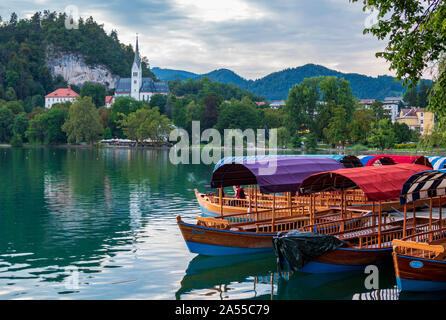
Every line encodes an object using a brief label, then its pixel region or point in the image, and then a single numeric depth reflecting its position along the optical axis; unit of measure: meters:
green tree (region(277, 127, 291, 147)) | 112.94
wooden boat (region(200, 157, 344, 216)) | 19.59
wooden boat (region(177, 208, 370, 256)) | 18.05
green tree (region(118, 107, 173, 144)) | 122.75
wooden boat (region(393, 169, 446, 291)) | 13.66
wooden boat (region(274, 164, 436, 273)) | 15.96
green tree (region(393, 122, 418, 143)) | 105.41
